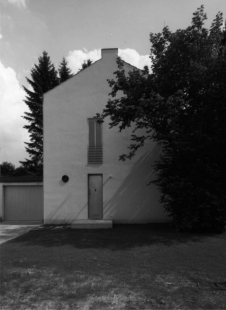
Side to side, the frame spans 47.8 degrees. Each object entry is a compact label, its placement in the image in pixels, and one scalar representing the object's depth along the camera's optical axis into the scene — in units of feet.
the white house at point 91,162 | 40.29
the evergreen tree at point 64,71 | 106.67
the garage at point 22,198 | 49.08
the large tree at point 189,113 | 29.55
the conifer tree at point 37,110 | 96.17
